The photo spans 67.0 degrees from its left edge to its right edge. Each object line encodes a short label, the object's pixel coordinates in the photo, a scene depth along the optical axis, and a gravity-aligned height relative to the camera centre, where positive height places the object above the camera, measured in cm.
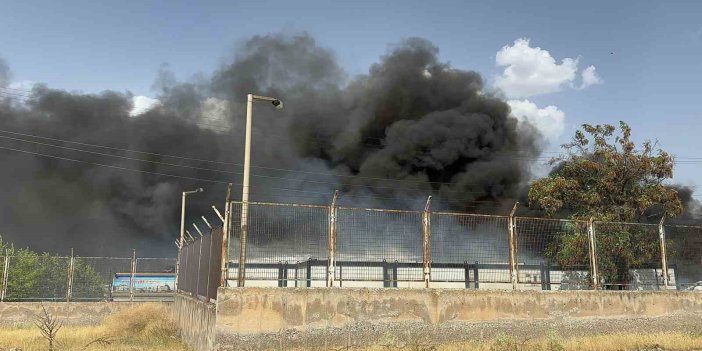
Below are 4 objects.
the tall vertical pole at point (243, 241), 1081 +40
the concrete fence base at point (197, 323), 1059 -148
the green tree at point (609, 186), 2425 +354
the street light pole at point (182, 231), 2281 +126
